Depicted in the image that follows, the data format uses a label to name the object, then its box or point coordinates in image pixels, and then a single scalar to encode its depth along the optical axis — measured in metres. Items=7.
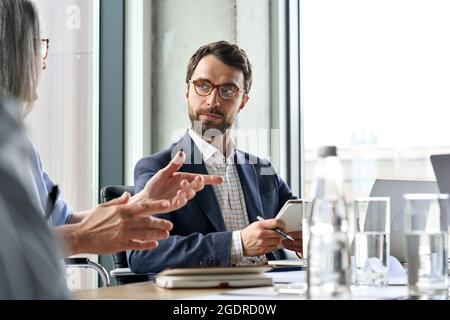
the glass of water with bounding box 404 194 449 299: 1.41
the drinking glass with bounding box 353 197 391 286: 1.63
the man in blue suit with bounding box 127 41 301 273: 2.15
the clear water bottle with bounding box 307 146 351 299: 1.36
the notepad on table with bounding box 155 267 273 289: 1.60
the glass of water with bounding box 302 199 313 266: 1.78
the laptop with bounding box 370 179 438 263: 2.05
